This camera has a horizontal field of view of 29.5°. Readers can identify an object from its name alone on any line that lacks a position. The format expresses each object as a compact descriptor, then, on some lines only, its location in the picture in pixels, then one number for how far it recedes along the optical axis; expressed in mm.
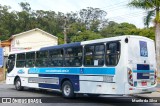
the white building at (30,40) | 62188
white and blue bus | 12219
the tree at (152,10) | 27391
